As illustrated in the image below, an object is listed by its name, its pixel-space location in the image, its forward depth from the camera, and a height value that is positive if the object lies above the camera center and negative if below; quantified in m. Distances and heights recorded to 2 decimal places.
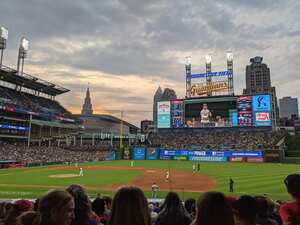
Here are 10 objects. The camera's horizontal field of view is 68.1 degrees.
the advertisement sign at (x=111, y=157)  64.09 -4.35
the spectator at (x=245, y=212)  3.20 -0.96
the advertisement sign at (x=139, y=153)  62.90 -2.99
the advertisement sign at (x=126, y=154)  64.79 -3.41
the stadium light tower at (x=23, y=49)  63.77 +26.46
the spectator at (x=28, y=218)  2.96 -1.04
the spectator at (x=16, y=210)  3.74 -1.24
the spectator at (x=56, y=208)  2.67 -0.82
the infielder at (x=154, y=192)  18.44 -4.11
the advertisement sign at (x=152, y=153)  61.70 -2.84
